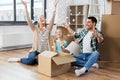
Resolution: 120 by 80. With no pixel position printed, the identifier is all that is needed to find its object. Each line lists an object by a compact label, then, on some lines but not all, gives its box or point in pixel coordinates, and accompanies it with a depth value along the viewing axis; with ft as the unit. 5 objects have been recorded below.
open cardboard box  8.42
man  9.70
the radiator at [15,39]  14.94
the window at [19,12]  16.96
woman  10.57
